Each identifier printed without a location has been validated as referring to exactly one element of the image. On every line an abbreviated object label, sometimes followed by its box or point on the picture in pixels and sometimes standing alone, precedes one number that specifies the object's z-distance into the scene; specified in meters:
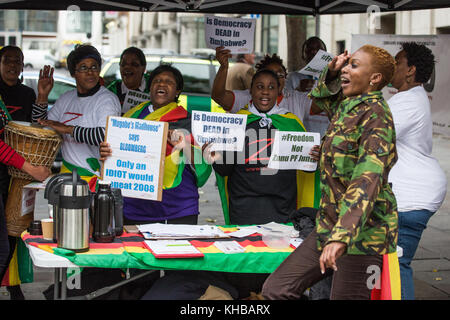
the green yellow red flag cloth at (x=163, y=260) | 3.51
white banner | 6.72
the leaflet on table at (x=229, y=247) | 3.68
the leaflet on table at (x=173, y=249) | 3.56
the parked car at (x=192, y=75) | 13.19
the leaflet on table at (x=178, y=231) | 3.89
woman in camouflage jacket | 3.07
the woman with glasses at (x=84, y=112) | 4.86
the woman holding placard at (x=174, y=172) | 4.46
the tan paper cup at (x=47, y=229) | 3.77
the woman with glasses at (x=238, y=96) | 5.72
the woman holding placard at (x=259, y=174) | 4.65
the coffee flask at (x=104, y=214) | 3.71
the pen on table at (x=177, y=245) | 3.74
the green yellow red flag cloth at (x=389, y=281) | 3.33
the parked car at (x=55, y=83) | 12.16
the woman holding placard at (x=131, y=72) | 6.33
